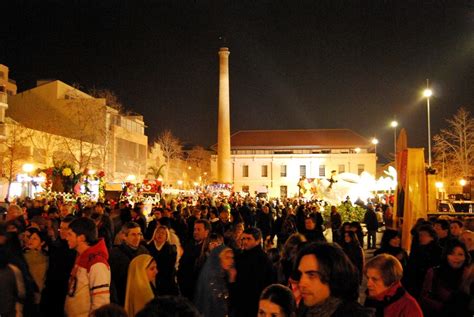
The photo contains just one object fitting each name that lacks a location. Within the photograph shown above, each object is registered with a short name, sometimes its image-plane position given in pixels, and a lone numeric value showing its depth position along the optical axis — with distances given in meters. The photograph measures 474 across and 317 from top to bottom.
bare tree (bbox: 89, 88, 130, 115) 46.97
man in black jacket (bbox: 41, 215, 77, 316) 5.36
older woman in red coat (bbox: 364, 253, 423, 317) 3.78
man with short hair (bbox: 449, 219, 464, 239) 8.98
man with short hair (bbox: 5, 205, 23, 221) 9.67
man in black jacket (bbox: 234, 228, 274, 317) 5.73
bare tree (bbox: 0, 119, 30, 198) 37.66
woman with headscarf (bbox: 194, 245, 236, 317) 5.75
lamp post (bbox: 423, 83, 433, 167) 28.26
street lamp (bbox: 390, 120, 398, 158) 38.43
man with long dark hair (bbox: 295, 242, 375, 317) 2.84
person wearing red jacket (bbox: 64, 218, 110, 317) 4.71
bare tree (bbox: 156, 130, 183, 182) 74.31
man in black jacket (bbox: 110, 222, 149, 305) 5.89
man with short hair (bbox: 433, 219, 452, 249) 8.72
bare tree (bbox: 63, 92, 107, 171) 48.06
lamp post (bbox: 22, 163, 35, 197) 26.81
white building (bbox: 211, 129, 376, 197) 82.69
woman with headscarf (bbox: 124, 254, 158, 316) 4.94
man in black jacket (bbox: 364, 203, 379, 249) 18.42
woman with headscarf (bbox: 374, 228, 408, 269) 7.45
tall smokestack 60.72
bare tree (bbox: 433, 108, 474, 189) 44.31
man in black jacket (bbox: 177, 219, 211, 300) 6.94
